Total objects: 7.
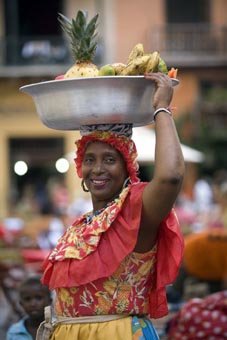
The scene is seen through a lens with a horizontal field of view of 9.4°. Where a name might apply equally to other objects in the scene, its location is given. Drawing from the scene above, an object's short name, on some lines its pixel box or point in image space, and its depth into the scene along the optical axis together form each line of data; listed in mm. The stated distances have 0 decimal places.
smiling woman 5168
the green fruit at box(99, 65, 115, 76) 5403
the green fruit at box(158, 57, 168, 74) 5348
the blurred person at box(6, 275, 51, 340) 7614
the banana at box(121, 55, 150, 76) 5317
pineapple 5599
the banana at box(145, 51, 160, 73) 5297
